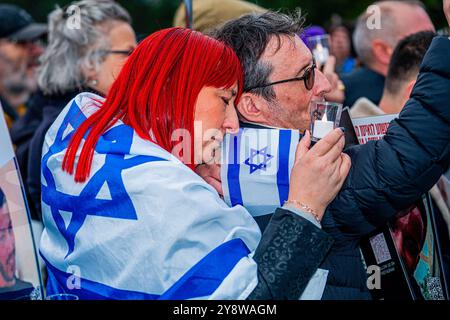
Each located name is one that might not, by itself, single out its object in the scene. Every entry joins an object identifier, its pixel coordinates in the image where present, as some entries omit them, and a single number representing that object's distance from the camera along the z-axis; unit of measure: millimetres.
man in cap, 5852
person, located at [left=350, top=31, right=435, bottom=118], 3518
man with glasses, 2139
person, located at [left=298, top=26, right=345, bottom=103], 4113
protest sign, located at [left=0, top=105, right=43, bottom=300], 2406
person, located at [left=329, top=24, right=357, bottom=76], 7852
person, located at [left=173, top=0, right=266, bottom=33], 3953
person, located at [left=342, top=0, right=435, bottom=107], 4805
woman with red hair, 1974
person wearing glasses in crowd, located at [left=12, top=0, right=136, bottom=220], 4230
